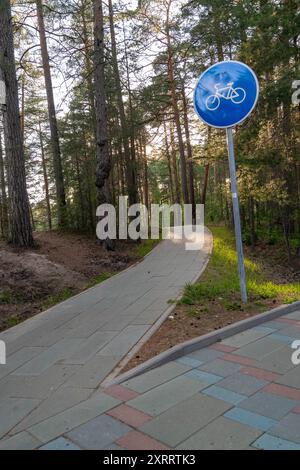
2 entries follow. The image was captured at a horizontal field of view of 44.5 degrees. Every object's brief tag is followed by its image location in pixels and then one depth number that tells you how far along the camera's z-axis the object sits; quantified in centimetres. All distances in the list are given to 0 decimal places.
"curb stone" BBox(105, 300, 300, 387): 334
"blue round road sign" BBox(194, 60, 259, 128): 466
